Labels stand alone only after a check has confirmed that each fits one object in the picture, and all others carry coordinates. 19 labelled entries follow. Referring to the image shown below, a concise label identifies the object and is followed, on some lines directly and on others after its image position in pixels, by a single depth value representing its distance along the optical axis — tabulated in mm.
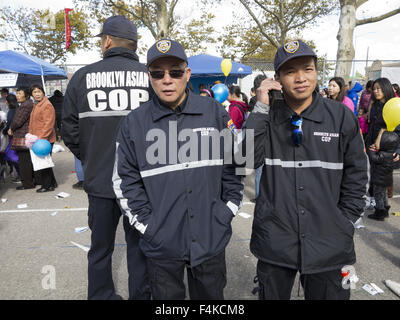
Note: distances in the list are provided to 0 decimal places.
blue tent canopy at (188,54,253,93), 11906
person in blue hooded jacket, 8220
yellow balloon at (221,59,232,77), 8320
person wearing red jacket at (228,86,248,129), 5250
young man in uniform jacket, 1745
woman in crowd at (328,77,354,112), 5590
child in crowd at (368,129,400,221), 3861
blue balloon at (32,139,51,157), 5754
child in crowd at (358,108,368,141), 6094
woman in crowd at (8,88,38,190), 6008
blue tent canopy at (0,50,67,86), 9461
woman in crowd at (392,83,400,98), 7146
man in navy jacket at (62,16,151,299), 2355
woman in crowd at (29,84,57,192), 5820
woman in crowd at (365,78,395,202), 4445
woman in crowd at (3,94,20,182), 6578
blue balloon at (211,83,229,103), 6141
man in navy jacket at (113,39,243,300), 1759
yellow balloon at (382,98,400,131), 3396
